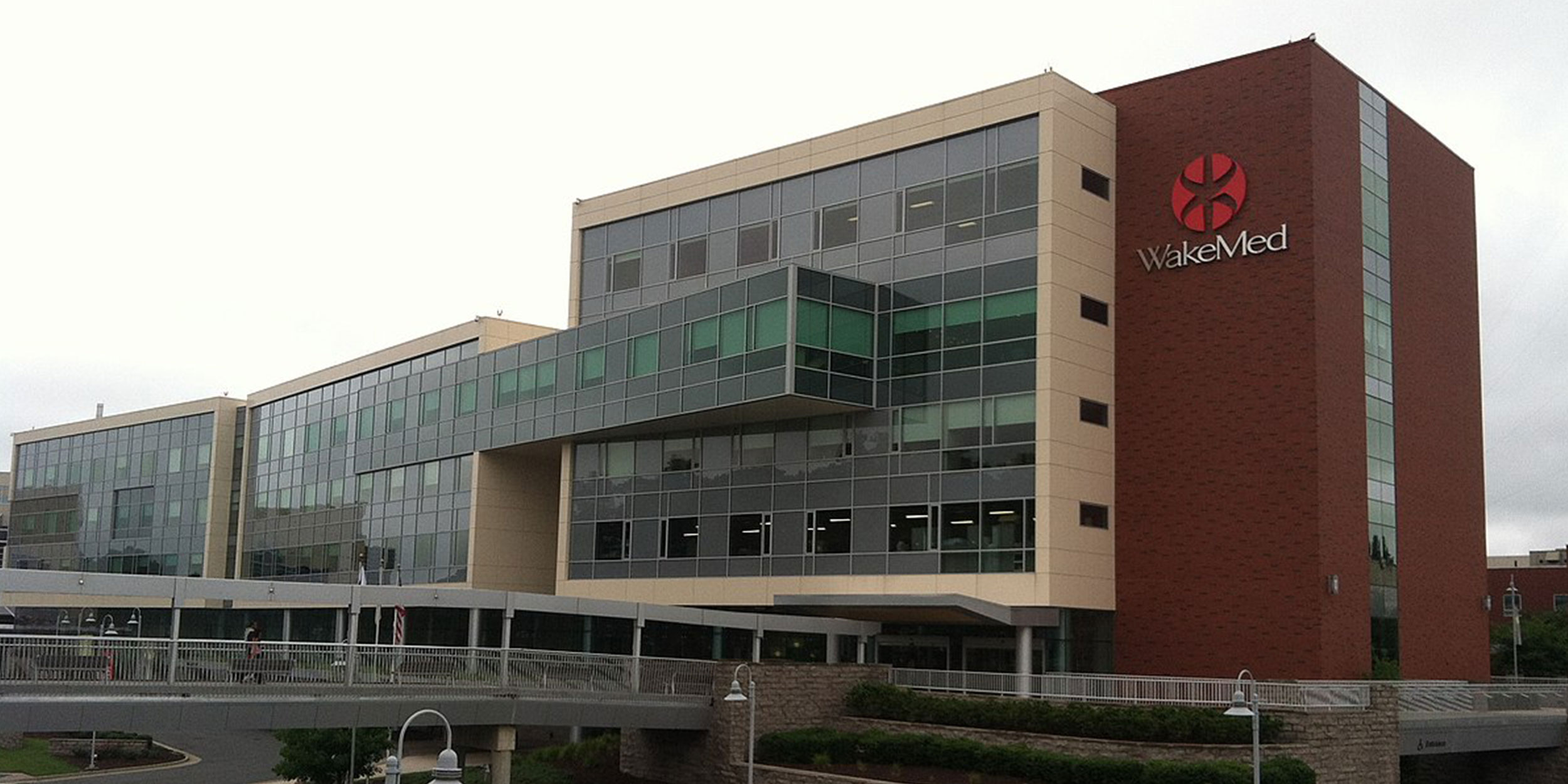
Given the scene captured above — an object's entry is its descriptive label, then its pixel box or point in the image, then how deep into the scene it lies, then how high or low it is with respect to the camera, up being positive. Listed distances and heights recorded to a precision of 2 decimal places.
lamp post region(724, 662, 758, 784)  32.12 -2.78
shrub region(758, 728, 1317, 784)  31.02 -3.27
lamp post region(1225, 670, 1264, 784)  25.42 -1.55
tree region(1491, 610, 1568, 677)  60.28 -1.05
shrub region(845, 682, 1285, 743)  33.41 -2.45
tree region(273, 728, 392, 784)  44.78 -4.72
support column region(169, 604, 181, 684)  28.94 -1.18
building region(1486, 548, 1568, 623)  84.81 +2.18
